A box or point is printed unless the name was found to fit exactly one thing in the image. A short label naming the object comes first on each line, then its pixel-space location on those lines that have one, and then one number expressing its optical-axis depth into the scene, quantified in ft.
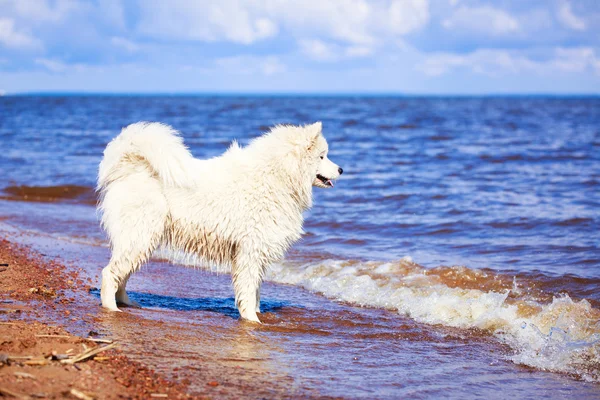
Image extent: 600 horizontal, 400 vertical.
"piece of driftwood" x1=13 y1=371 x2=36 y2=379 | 14.88
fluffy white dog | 23.58
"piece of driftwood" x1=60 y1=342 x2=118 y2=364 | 16.04
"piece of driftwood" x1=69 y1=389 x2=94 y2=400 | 14.28
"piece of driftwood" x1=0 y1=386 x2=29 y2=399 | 13.82
